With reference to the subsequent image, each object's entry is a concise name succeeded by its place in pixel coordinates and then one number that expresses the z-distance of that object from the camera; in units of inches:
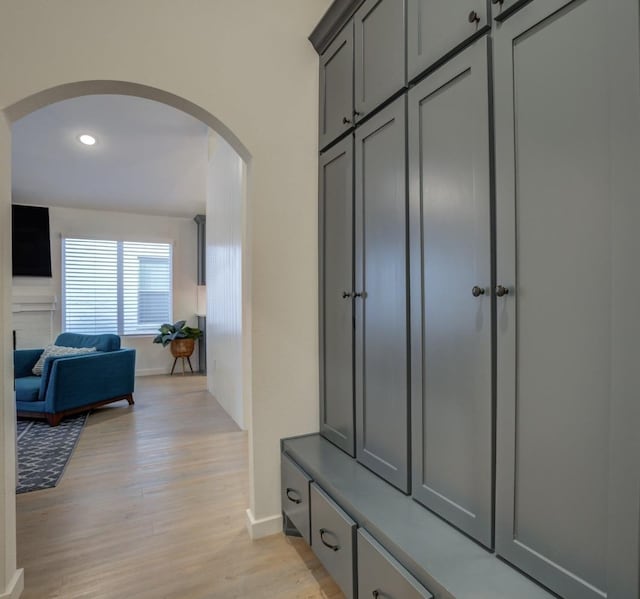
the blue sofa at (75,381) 154.3
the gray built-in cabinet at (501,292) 34.6
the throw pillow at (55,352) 175.9
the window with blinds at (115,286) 243.8
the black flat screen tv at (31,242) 226.2
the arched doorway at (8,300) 61.5
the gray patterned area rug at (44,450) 108.6
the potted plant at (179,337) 252.2
